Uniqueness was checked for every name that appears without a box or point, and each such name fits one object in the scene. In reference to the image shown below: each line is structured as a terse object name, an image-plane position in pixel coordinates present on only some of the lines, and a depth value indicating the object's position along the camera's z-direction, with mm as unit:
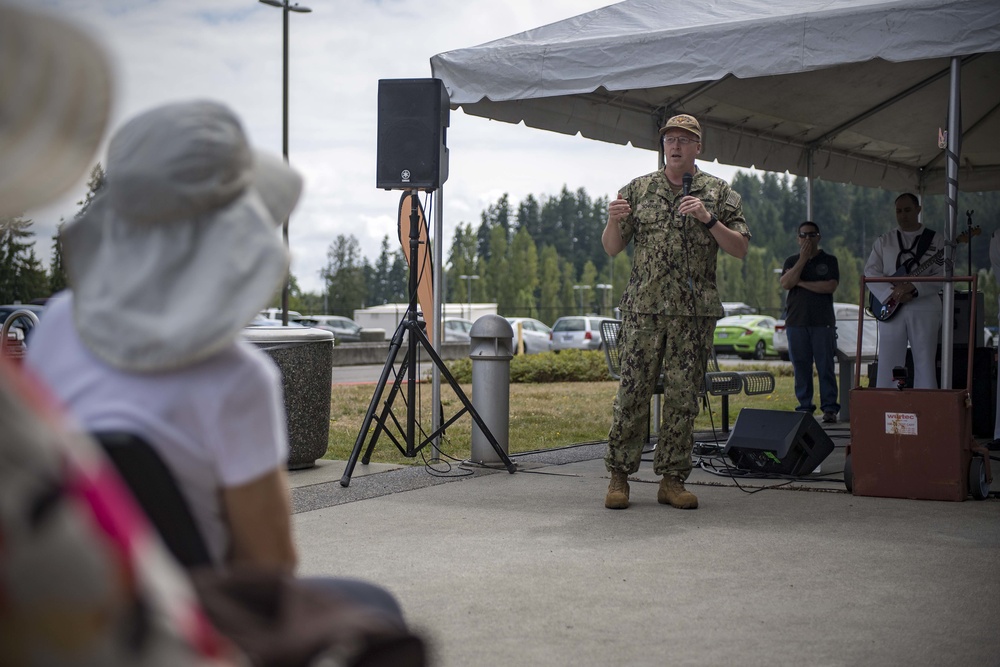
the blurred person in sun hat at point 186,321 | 1476
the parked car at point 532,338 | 37344
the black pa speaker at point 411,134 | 7703
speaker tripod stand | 7374
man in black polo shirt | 10500
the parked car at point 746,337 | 34531
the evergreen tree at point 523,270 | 74250
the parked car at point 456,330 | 40250
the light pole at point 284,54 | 27359
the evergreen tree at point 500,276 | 74250
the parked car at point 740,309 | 52656
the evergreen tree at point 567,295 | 84438
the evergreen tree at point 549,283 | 85125
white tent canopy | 6133
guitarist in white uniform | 8516
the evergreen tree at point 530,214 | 131000
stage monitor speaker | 7281
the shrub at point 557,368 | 20219
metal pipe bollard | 8047
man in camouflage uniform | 6102
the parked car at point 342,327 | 44500
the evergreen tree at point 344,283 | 76438
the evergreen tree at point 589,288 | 93688
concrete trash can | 7496
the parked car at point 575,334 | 35906
